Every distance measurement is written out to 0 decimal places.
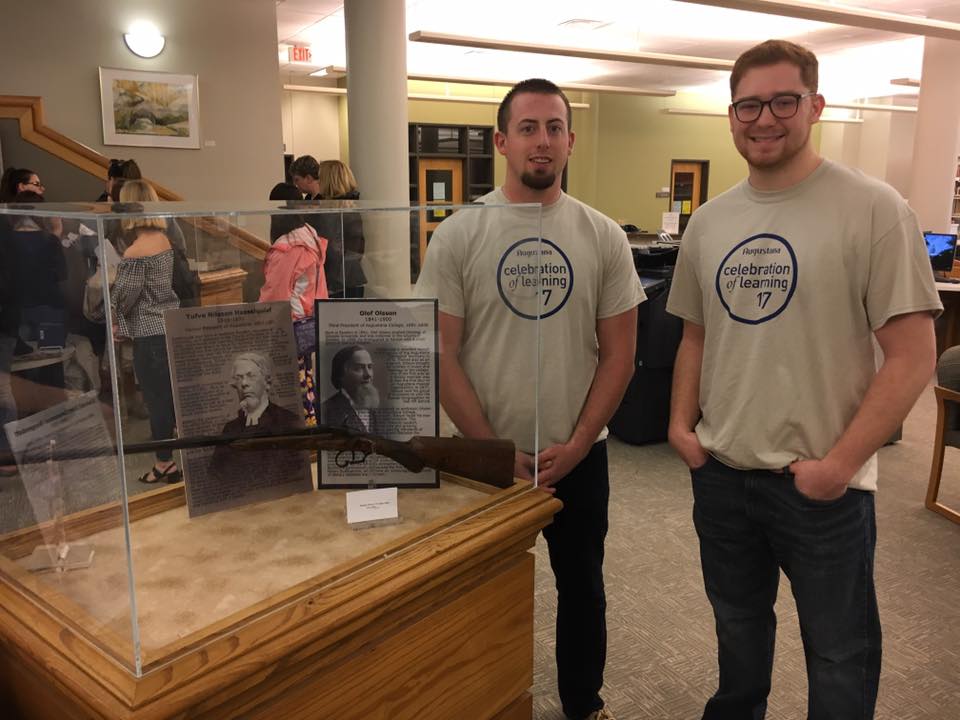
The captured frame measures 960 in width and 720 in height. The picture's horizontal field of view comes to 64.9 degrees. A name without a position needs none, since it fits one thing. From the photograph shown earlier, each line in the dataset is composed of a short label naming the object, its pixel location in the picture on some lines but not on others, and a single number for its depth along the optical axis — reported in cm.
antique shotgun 106
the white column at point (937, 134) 781
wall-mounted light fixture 616
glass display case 83
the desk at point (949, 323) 587
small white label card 112
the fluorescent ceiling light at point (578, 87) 894
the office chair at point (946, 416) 320
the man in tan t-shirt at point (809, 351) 137
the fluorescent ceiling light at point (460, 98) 1096
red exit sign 939
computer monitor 609
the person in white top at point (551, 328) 149
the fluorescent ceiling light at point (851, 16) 507
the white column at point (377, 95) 500
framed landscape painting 614
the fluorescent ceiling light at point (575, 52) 617
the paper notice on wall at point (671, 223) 590
